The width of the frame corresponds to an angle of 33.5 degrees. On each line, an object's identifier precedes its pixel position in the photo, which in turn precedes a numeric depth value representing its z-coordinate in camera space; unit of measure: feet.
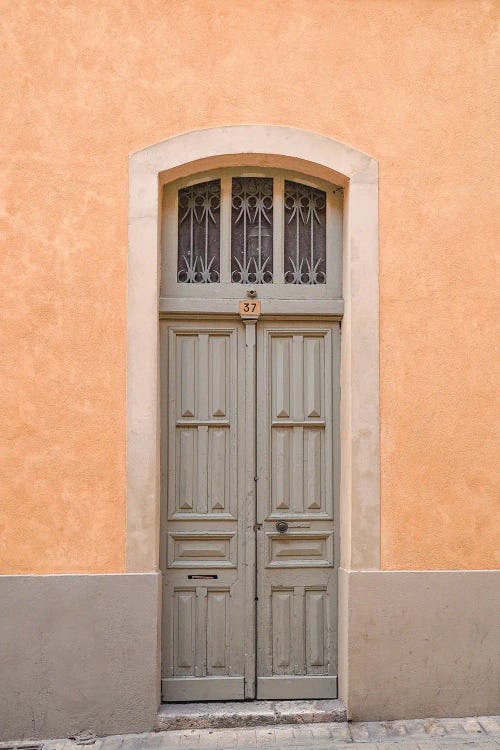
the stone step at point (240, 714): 17.74
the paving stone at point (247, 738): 17.08
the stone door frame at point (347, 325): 17.84
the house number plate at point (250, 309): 18.89
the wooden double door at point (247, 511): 18.65
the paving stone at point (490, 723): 17.53
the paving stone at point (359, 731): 17.31
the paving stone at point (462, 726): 17.54
